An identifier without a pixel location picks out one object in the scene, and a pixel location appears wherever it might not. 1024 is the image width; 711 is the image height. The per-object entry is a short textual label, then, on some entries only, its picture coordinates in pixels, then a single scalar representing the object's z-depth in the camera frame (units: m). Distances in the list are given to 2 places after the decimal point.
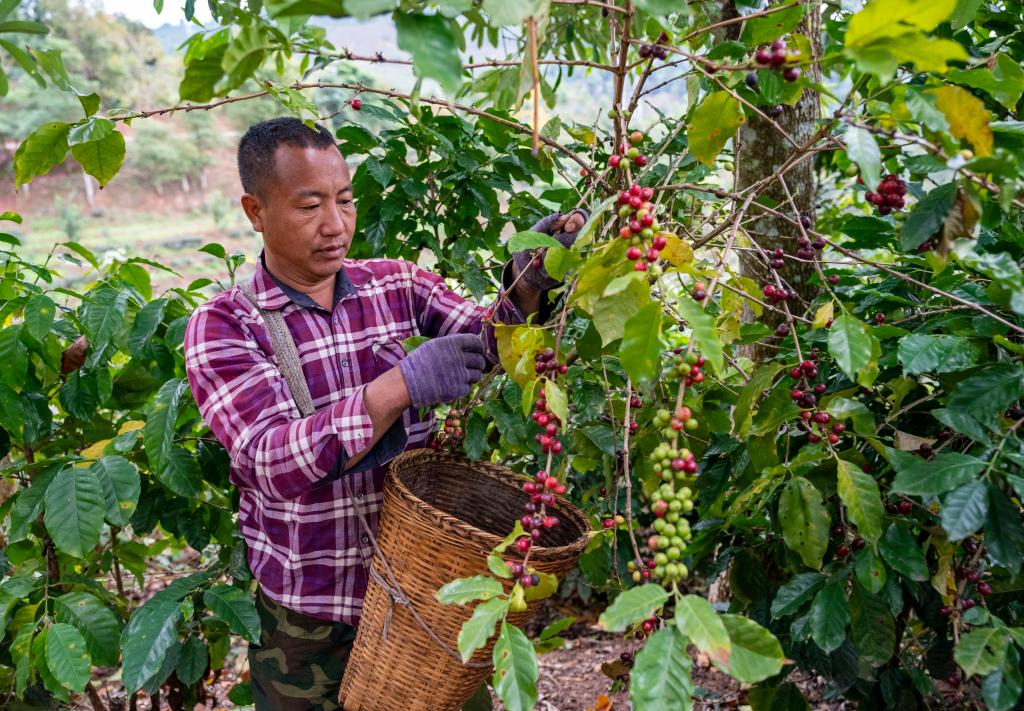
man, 1.46
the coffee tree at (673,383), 1.02
